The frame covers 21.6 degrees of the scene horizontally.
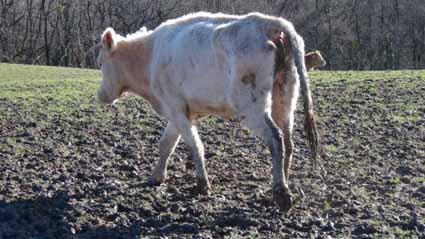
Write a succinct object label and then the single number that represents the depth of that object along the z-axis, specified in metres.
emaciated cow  11.17
